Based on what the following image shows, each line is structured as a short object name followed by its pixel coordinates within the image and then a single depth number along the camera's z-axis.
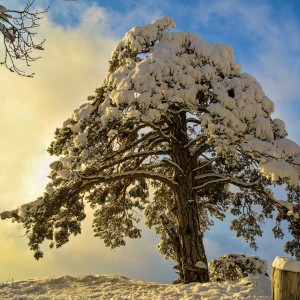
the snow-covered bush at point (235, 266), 13.30
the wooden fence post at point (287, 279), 4.94
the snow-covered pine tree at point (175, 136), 10.13
